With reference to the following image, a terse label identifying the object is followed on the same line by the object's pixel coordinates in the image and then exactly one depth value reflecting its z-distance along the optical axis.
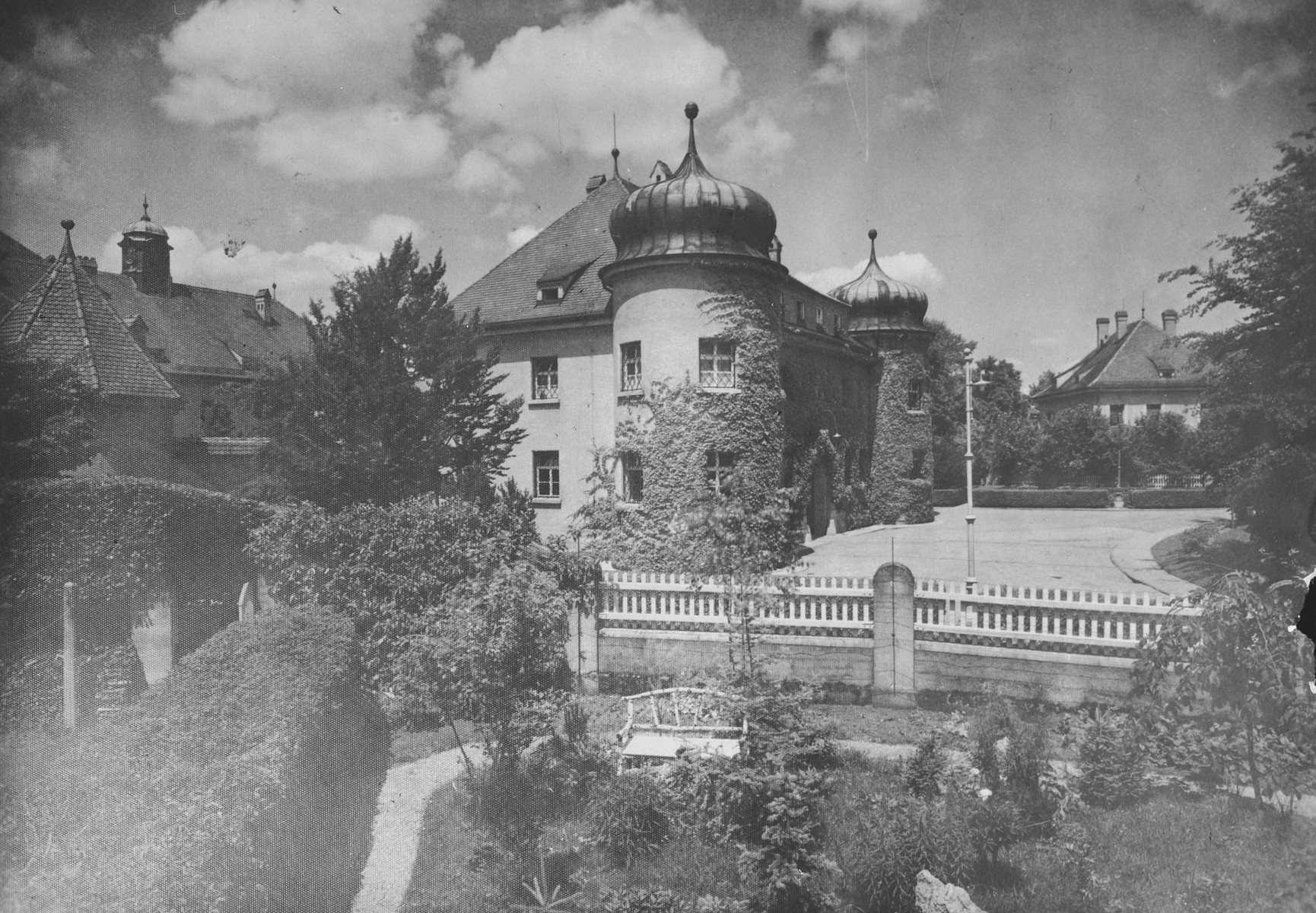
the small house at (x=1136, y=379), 37.66
